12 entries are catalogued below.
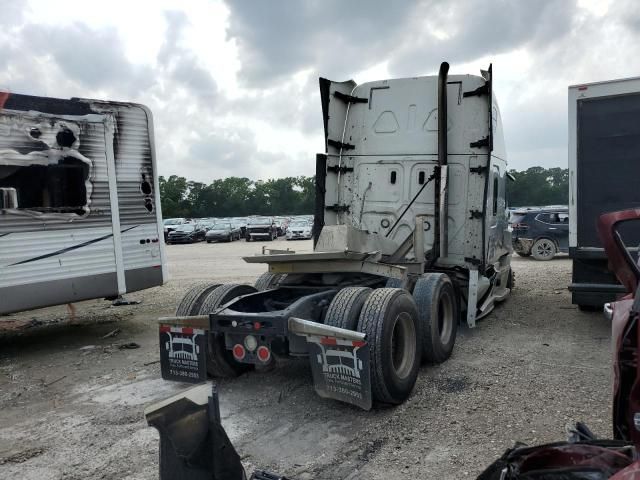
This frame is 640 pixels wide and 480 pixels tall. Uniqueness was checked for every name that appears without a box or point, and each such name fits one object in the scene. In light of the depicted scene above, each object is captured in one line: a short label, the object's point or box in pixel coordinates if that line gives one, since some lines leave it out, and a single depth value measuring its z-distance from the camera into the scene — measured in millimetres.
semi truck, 4430
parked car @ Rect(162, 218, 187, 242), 33881
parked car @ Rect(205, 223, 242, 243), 32906
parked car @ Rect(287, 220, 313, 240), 33031
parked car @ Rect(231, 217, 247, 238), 36281
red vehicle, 2021
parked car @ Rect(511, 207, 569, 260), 16609
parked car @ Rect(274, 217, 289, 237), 38000
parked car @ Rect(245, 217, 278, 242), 33719
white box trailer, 6812
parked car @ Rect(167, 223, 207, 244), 33062
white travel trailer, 6312
